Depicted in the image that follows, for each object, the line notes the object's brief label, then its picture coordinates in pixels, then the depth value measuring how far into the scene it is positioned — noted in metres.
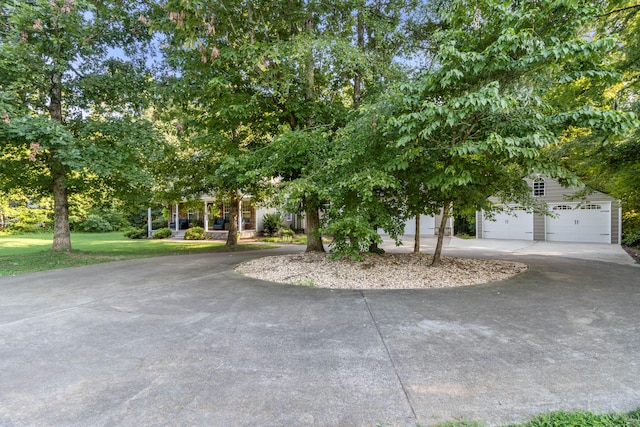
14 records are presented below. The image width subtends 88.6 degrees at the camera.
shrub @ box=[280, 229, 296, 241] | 19.73
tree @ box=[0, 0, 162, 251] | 8.08
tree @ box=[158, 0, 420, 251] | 7.32
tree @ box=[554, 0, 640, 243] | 7.72
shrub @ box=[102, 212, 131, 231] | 28.45
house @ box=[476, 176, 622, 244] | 14.95
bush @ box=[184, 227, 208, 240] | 20.28
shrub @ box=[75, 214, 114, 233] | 27.18
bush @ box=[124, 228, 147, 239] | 22.05
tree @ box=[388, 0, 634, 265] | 4.64
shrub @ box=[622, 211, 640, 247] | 13.95
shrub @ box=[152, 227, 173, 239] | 21.70
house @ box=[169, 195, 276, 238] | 21.16
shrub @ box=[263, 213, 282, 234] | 21.31
